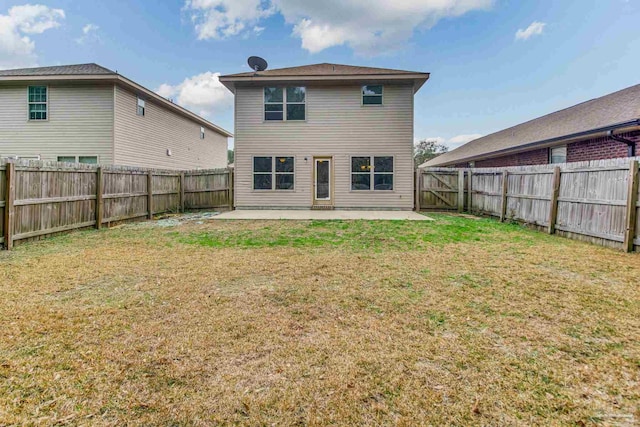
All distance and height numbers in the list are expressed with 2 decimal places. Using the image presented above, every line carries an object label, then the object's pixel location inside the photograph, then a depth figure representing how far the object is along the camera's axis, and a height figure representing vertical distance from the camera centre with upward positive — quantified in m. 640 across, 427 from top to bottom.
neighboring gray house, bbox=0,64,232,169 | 11.98 +2.74
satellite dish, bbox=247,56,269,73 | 13.04 +5.21
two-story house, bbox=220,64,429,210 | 12.49 +1.87
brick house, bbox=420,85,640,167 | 8.88 +1.97
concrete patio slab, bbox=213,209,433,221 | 10.30 -0.84
